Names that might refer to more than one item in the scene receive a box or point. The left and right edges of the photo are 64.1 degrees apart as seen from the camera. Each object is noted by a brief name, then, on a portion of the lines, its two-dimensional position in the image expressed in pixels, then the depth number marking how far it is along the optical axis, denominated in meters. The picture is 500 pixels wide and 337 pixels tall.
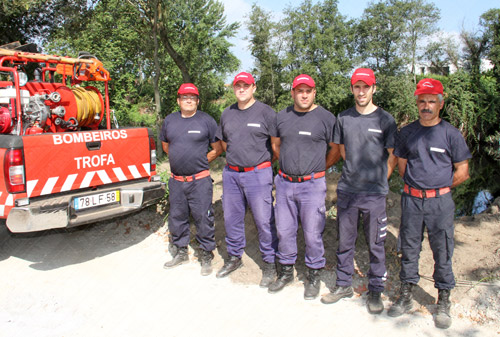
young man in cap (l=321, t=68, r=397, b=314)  3.45
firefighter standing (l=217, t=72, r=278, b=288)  4.01
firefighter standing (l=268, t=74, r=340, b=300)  3.72
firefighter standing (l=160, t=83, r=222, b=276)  4.36
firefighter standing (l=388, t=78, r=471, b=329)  3.25
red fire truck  3.95
